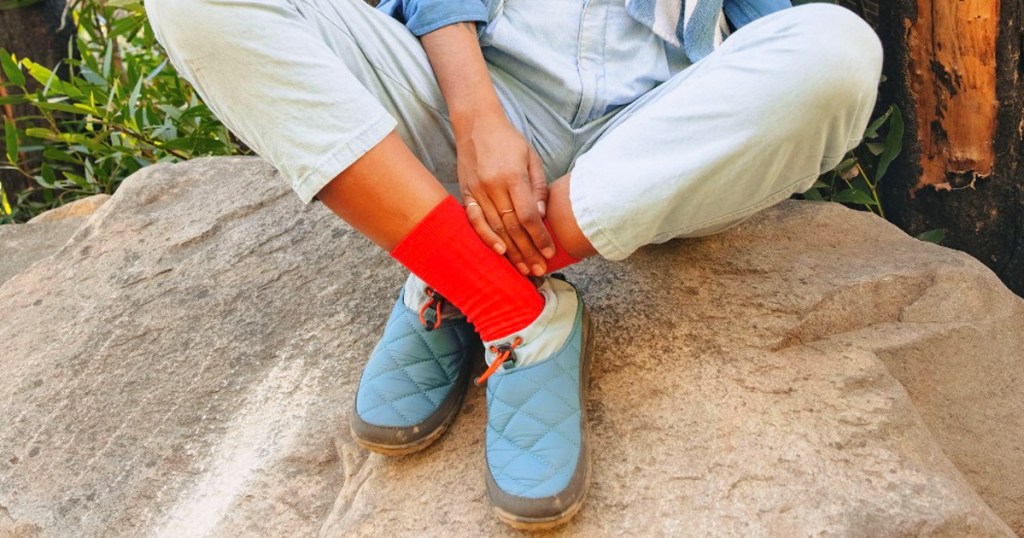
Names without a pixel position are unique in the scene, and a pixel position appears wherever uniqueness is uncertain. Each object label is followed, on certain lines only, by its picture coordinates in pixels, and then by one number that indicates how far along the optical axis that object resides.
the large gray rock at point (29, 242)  2.19
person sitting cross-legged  1.09
